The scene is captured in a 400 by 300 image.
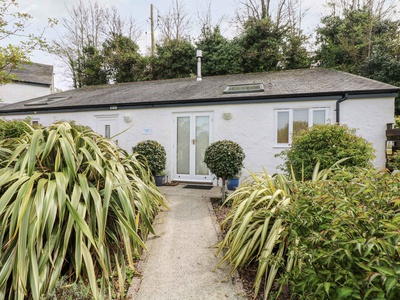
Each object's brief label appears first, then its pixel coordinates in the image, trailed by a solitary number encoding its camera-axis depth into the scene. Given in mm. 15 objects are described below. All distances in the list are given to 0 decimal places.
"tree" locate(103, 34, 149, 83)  18859
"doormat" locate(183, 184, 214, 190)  7135
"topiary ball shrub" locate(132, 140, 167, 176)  7017
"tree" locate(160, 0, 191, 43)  20156
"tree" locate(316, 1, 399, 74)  14167
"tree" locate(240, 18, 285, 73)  15711
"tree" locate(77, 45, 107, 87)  19719
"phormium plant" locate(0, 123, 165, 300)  2092
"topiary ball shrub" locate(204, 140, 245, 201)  5387
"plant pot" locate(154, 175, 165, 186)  7511
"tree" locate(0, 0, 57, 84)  8547
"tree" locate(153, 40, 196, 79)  17375
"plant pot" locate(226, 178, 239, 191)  6934
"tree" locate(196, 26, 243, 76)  16094
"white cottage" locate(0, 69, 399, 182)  6691
